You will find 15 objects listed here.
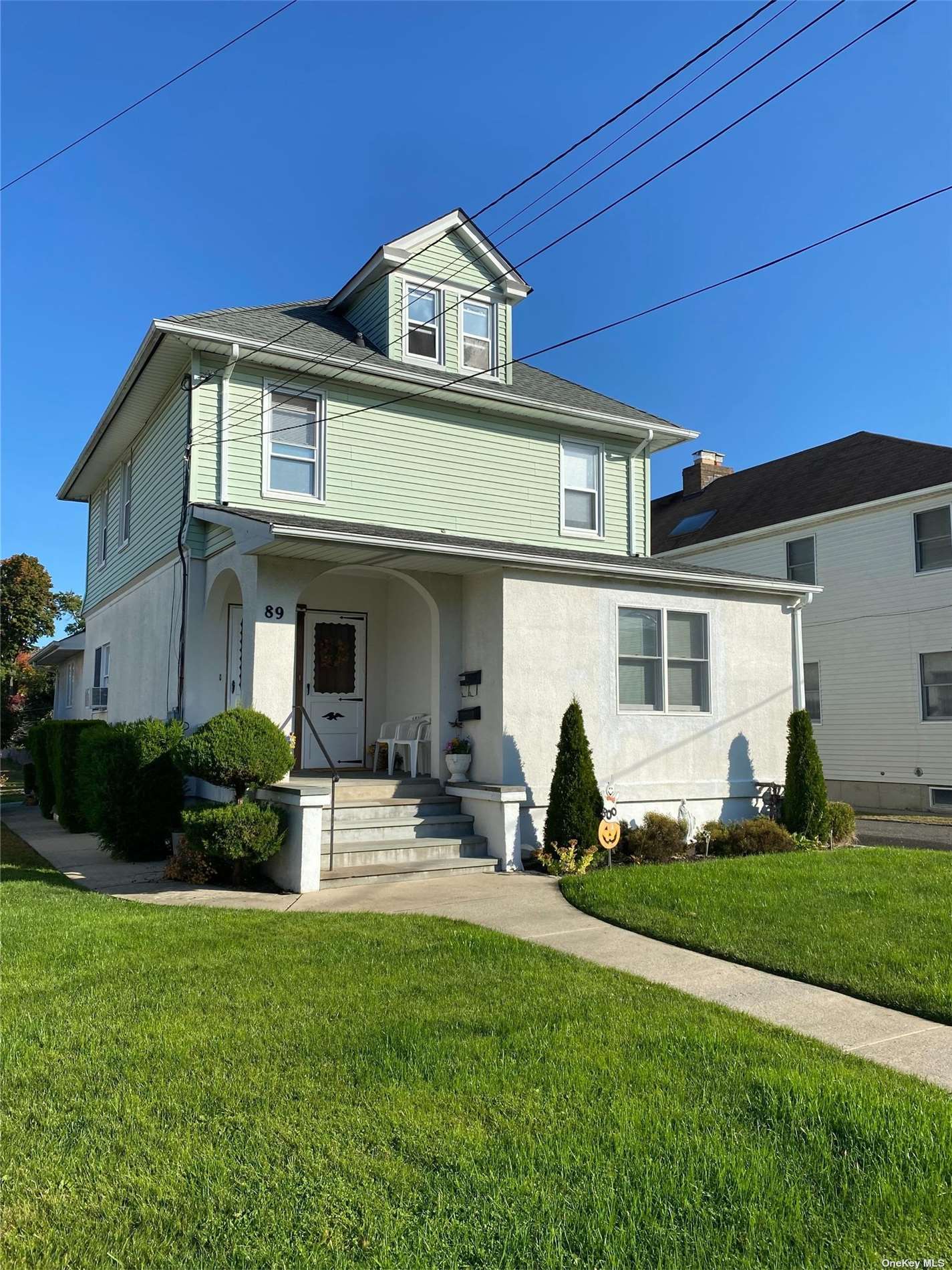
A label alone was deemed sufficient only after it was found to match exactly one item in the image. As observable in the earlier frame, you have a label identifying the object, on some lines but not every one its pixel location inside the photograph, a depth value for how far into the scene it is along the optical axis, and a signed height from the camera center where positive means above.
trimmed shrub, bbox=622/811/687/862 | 10.71 -1.08
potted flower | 11.30 -0.13
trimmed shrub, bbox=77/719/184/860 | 11.37 -0.55
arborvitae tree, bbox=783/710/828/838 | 11.92 -0.47
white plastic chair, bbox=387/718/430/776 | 12.05 +0.15
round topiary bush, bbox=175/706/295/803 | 9.12 -0.04
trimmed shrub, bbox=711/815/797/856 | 11.23 -1.13
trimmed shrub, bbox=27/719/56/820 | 17.89 -0.41
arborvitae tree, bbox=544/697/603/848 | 10.35 -0.51
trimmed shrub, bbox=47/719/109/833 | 14.88 -0.42
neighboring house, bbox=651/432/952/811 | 19.02 +3.24
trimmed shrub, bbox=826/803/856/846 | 12.01 -0.96
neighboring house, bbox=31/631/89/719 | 22.06 +2.05
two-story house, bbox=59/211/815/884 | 11.12 +2.42
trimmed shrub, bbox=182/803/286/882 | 8.95 -0.83
